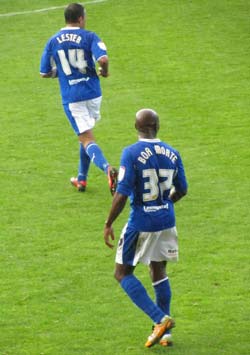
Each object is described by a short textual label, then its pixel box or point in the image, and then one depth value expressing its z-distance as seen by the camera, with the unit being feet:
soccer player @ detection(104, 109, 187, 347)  64.18
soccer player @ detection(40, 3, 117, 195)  91.56
